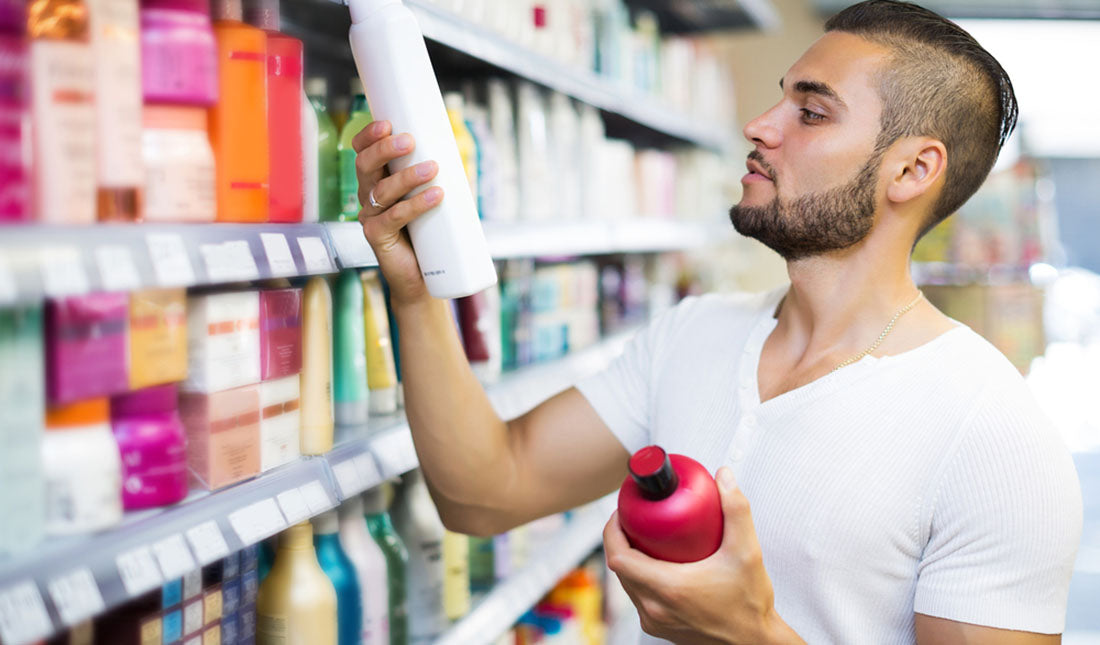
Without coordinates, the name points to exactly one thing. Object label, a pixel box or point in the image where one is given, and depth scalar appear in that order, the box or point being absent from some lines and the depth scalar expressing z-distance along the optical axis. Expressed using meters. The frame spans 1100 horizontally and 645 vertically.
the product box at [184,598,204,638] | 1.14
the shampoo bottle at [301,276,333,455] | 1.31
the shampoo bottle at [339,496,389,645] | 1.47
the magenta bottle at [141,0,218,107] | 0.99
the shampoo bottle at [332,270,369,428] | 1.47
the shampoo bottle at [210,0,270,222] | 1.09
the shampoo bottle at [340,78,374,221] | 1.40
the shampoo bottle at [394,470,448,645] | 1.71
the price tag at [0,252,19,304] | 0.77
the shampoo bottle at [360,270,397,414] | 1.54
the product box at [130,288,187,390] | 0.99
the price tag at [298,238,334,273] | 1.20
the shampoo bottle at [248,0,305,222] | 1.18
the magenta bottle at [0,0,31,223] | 0.81
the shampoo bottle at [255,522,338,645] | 1.28
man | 1.20
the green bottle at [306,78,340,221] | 1.37
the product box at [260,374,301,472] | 1.20
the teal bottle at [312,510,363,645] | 1.41
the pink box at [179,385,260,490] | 1.10
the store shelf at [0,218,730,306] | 0.80
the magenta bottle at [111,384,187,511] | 0.98
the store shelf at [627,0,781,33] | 3.53
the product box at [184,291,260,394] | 1.10
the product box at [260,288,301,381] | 1.21
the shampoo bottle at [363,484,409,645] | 1.61
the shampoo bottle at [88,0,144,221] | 0.91
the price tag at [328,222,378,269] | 1.29
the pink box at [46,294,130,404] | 0.90
